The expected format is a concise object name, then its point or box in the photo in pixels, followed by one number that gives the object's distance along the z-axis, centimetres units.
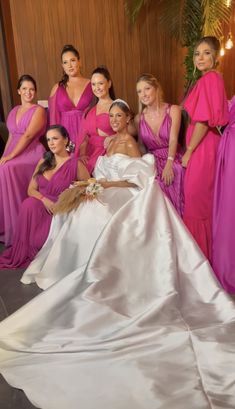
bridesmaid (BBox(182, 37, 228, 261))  293
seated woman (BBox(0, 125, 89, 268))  351
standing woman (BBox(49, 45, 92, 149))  396
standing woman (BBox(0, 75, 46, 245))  399
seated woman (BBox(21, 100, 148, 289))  310
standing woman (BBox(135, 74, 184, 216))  327
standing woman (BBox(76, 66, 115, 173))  363
